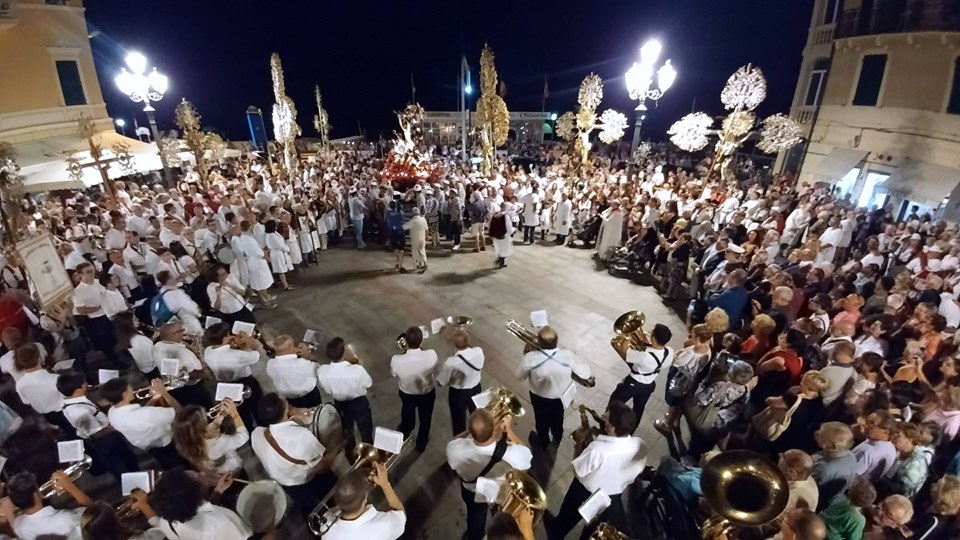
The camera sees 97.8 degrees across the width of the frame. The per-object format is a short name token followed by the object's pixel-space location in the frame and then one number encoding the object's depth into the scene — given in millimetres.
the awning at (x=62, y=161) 10945
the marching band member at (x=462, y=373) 4359
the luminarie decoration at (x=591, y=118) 15117
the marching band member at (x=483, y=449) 3102
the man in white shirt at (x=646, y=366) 4426
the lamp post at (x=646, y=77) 9023
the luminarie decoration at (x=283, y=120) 18750
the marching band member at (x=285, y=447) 3160
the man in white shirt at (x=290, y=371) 4105
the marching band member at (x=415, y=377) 4340
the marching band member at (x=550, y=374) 4301
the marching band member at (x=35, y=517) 2646
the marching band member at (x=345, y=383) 4105
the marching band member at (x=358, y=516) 2426
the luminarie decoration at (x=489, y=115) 17906
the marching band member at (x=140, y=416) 3566
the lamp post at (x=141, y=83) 11141
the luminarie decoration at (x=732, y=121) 11742
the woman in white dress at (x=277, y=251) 8250
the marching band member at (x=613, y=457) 3088
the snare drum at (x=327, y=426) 3615
